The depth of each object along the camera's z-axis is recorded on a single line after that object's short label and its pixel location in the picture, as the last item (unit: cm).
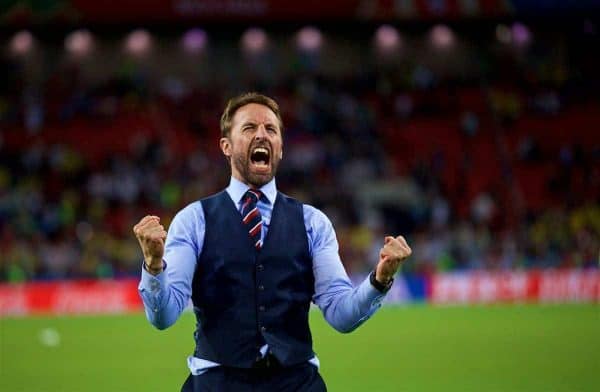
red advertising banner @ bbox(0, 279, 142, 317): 2390
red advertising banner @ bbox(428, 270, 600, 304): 2428
